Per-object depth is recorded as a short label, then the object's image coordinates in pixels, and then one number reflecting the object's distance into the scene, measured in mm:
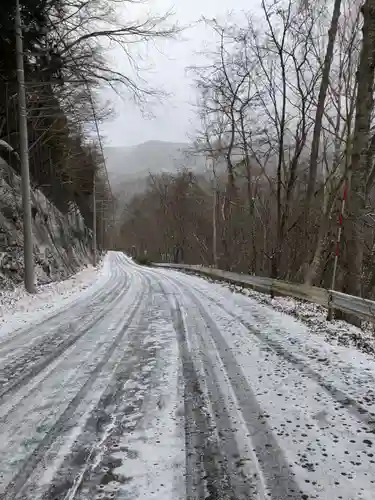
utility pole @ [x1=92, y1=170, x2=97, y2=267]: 40956
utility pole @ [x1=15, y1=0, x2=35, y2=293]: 12711
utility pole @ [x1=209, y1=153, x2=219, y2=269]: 26481
